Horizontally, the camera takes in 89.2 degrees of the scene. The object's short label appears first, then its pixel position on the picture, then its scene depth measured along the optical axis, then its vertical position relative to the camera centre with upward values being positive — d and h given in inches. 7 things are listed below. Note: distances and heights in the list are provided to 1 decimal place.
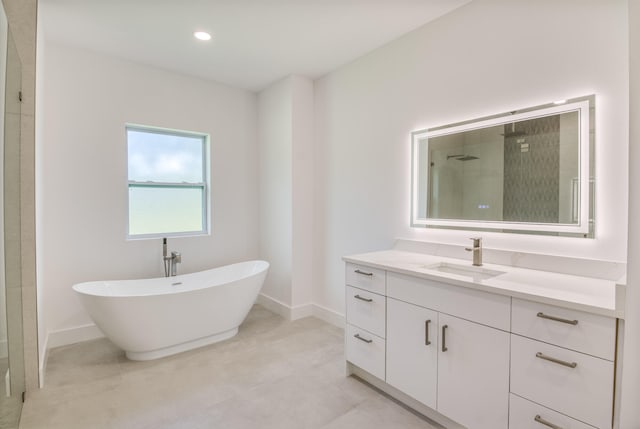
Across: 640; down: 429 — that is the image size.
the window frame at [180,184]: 133.9 +11.2
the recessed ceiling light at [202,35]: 106.8 +58.3
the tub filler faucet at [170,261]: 134.5 -21.5
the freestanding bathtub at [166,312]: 97.9 -33.4
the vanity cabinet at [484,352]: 51.7 -28.0
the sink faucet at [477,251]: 82.9 -10.4
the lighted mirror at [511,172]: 72.1 +10.3
